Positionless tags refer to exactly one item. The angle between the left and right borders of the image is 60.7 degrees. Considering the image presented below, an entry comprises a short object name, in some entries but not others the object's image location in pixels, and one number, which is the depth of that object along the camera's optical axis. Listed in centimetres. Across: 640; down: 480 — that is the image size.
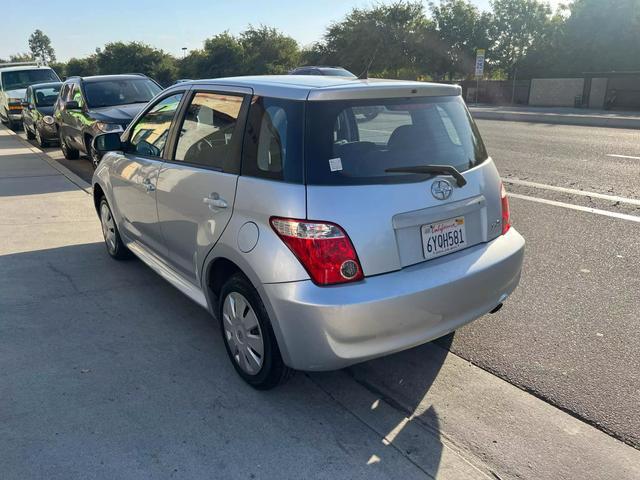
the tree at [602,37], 3325
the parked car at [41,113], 1405
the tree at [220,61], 6144
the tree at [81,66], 8092
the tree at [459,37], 4609
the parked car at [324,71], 1712
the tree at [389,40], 4769
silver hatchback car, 264
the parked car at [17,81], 1927
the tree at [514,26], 4647
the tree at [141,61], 6894
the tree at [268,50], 6181
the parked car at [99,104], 948
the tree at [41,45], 14768
